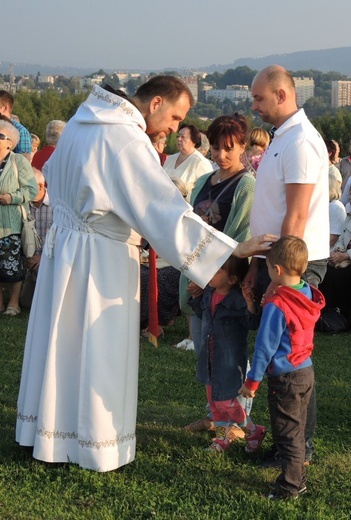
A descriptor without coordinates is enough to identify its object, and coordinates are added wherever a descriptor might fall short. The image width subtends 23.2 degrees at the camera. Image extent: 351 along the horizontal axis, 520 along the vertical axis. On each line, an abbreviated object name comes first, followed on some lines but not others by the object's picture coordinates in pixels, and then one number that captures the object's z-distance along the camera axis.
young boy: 4.37
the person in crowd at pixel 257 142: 10.67
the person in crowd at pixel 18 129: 10.50
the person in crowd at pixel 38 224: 10.19
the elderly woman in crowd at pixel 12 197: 9.51
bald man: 4.62
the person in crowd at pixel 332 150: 11.85
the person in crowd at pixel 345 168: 12.68
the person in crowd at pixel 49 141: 10.68
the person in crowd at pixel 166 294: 9.16
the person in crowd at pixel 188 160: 10.90
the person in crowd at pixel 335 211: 9.63
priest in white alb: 4.60
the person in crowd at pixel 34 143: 12.41
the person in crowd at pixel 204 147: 12.40
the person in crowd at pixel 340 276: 9.66
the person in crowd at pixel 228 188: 5.52
